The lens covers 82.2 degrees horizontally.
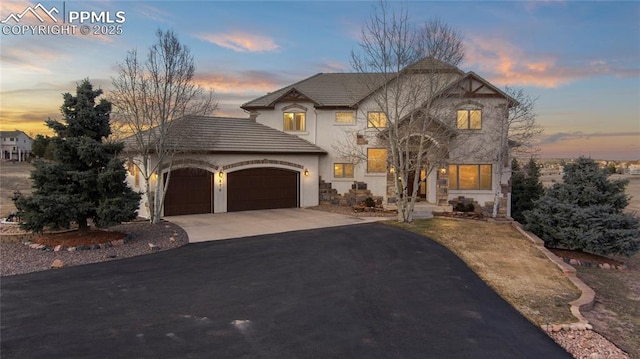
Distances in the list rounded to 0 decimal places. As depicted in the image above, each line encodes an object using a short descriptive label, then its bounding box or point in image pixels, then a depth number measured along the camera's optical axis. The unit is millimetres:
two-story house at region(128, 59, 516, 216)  17656
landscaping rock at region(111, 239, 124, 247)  10750
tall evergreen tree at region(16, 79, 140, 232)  10445
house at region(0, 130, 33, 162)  85562
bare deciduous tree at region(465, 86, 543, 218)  18797
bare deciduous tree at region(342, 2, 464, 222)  14688
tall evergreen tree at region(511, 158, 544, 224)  24406
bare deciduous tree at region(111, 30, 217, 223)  13820
